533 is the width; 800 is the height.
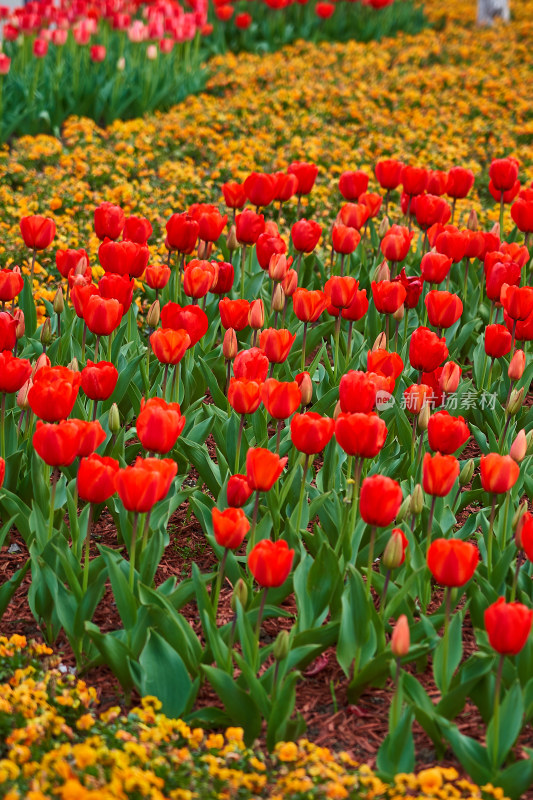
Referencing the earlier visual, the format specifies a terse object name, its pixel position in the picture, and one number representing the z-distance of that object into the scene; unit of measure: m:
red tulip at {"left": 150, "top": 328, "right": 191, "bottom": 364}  3.30
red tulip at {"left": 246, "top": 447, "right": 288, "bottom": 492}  2.60
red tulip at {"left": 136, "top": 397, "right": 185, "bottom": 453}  2.66
